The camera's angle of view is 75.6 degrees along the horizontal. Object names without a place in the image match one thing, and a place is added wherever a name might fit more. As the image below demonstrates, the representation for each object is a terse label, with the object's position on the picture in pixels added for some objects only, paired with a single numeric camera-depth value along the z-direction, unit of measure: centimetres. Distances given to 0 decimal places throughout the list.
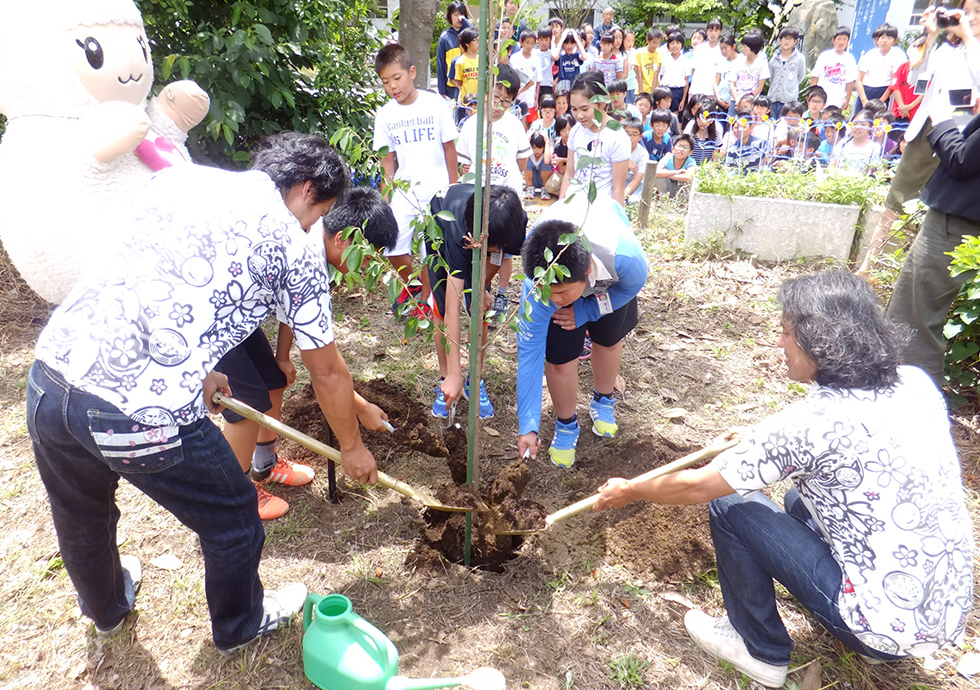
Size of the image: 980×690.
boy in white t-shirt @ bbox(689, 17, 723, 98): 827
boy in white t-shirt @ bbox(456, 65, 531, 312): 455
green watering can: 175
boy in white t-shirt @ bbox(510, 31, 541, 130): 855
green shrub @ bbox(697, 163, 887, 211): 495
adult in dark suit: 308
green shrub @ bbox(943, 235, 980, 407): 303
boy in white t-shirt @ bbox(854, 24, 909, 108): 763
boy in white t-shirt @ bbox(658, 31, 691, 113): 870
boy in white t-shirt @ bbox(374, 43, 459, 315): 399
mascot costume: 177
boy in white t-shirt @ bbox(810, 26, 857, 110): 804
